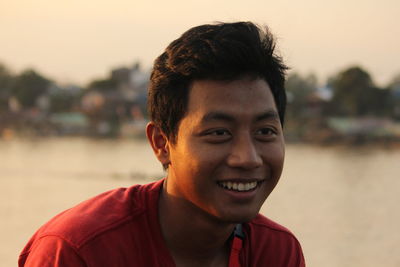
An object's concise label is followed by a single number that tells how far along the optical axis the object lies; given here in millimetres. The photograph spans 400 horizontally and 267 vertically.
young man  1554
